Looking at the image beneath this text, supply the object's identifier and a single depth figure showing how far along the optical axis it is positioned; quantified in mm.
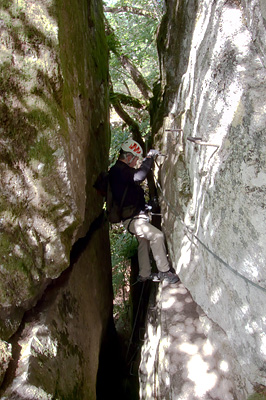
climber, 5309
